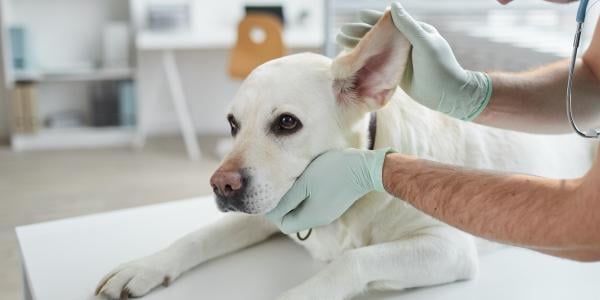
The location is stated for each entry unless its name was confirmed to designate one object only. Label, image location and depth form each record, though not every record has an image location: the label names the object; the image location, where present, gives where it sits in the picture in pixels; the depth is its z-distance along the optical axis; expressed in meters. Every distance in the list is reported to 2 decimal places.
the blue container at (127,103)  4.56
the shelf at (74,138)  4.38
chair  3.97
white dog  1.09
